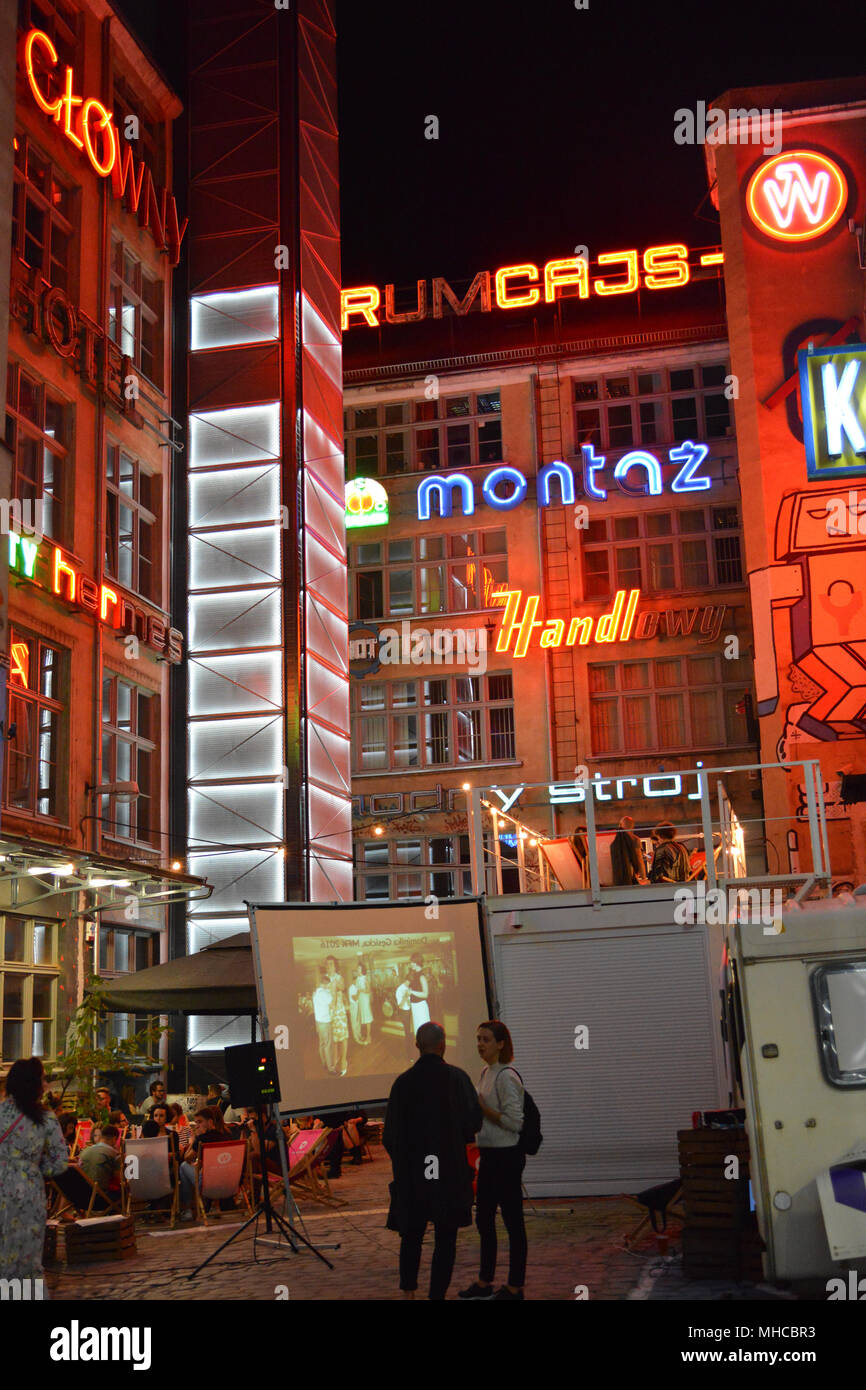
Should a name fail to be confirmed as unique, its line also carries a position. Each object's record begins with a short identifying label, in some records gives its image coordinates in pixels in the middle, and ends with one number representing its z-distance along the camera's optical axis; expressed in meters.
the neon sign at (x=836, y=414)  30.66
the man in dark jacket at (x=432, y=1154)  8.98
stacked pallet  10.30
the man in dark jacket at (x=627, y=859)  16.58
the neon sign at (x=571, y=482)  38.22
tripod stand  12.51
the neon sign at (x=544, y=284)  40.28
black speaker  12.30
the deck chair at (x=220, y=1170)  15.48
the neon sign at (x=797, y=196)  32.81
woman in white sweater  9.89
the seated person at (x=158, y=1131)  16.14
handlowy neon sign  37.38
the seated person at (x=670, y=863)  16.59
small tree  16.90
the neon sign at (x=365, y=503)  40.59
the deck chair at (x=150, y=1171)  15.41
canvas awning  16.25
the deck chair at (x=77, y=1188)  8.46
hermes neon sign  22.94
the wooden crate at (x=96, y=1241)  13.02
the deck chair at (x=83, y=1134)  17.05
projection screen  13.84
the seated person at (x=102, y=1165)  14.30
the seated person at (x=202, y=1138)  15.94
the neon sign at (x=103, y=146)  25.62
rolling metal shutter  15.33
